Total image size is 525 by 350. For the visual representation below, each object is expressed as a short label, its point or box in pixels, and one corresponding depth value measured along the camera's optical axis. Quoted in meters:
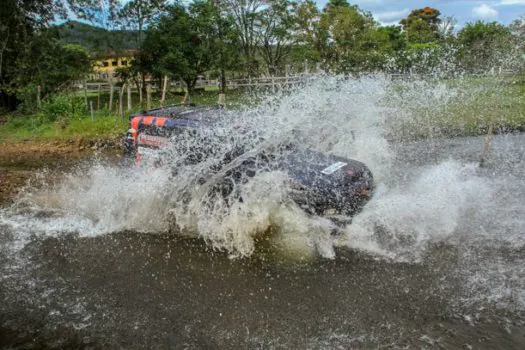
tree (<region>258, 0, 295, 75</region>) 32.41
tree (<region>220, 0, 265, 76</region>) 32.50
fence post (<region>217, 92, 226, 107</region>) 14.24
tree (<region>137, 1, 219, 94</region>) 22.42
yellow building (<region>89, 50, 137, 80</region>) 23.84
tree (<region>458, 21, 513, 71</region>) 15.07
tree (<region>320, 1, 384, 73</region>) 30.25
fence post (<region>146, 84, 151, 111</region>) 15.81
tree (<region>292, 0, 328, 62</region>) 31.69
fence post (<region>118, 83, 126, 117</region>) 16.67
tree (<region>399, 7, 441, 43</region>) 46.25
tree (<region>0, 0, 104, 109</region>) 20.55
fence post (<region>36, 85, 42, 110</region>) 19.30
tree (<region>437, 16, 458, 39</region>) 43.28
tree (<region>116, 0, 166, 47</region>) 22.11
